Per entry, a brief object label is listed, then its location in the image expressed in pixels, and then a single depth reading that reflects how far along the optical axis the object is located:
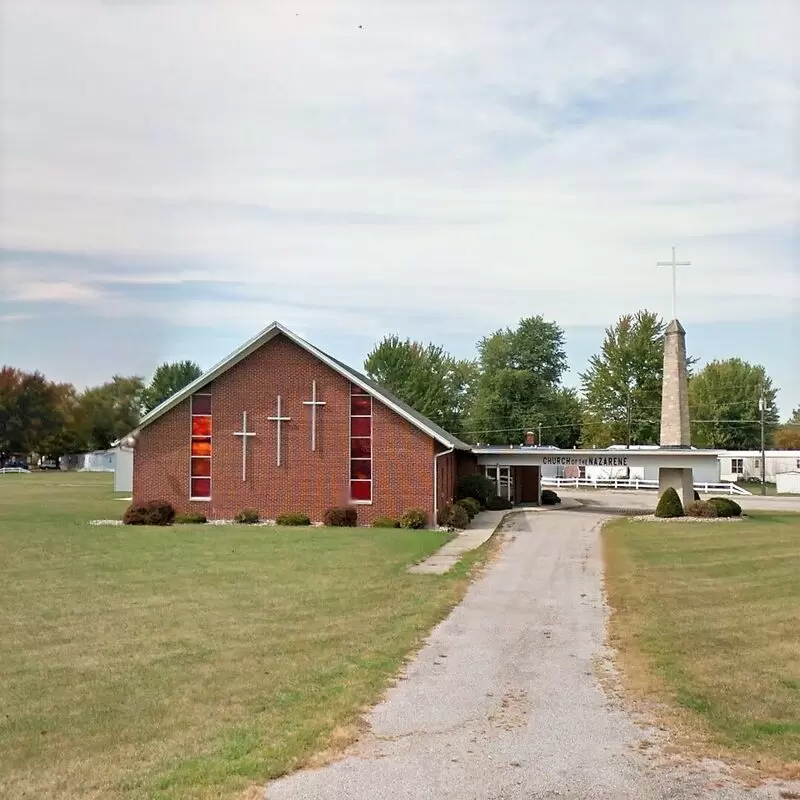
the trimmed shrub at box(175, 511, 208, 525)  33.66
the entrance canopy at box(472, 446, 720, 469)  39.16
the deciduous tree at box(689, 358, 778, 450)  89.44
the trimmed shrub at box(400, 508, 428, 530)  31.86
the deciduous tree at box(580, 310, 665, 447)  78.56
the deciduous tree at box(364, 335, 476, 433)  84.62
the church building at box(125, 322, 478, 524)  33.44
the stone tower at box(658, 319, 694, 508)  41.94
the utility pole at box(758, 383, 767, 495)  58.94
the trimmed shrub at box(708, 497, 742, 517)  37.97
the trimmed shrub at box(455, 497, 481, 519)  36.00
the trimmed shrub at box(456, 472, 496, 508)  41.06
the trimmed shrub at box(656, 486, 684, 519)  37.79
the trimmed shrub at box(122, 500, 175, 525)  32.38
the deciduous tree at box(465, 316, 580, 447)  86.25
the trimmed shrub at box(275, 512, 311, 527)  32.78
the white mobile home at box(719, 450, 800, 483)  75.00
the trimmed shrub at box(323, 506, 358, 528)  32.53
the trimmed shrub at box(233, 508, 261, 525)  33.38
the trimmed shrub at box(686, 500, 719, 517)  37.72
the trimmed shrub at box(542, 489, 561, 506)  48.12
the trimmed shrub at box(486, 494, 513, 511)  42.78
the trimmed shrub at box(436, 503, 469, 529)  32.23
